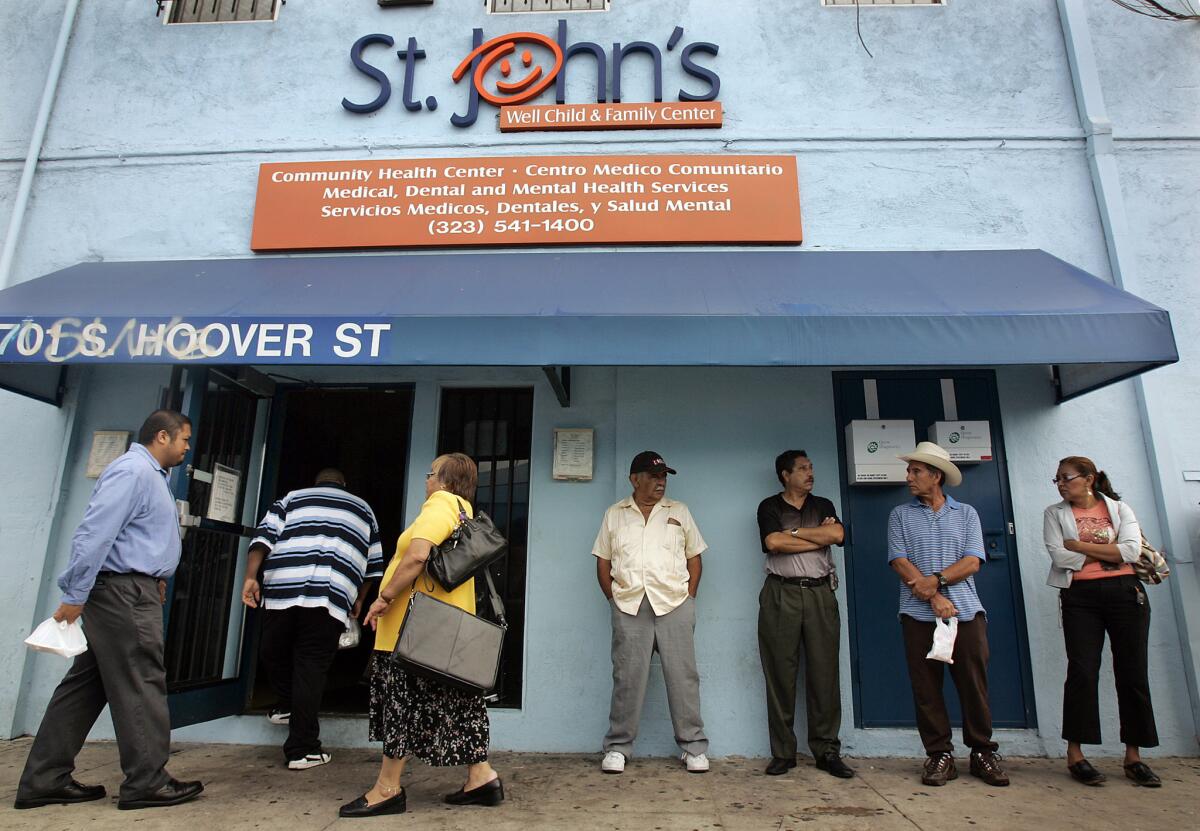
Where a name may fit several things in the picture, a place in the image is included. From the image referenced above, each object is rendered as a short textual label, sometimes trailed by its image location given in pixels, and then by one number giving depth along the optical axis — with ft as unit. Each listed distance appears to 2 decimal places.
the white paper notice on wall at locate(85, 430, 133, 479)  16.72
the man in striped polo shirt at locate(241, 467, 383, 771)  13.96
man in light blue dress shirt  11.23
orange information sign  17.31
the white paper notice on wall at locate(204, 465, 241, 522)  15.51
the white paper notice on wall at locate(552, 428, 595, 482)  16.30
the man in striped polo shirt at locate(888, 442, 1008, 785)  13.00
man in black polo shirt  13.91
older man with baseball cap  13.97
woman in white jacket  12.92
